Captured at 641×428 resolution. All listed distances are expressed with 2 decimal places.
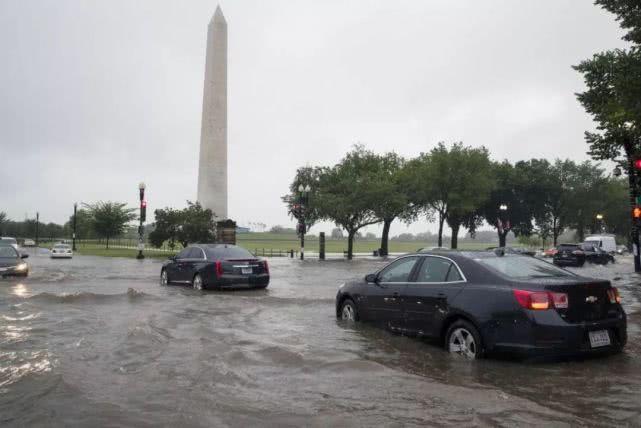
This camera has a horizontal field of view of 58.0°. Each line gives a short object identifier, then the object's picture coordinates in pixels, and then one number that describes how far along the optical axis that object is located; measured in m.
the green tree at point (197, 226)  45.22
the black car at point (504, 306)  6.37
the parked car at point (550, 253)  51.64
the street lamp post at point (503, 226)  60.74
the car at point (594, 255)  39.06
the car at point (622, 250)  73.76
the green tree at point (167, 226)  46.72
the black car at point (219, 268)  16.58
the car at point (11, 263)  20.23
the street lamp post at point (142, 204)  39.04
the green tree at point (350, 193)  54.00
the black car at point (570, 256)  35.06
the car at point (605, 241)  51.12
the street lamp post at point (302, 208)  45.22
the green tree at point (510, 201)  68.56
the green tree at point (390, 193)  54.47
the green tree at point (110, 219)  70.44
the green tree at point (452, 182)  56.38
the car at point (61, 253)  43.81
